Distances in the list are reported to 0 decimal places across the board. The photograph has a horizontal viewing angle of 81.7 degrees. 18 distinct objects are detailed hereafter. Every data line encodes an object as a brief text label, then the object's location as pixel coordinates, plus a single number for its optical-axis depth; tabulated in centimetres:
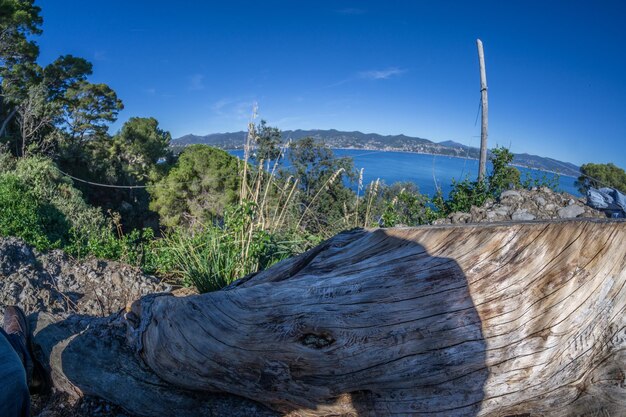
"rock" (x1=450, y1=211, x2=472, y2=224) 538
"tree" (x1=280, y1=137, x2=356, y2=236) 507
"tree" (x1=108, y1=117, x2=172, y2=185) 2381
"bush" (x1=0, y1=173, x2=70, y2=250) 494
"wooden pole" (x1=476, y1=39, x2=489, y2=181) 597
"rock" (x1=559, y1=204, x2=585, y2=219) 495
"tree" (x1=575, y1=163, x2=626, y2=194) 920
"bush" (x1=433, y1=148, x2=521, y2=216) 586
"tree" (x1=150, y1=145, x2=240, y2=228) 2152
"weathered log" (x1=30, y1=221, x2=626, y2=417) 130
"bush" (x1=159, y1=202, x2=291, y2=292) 341
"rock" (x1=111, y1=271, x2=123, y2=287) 370
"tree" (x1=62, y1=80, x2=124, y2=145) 2119
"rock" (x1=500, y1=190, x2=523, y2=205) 538
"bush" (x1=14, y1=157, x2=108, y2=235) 769
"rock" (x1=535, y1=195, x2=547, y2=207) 529
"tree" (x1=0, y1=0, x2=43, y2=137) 1620
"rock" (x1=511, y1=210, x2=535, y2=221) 502
